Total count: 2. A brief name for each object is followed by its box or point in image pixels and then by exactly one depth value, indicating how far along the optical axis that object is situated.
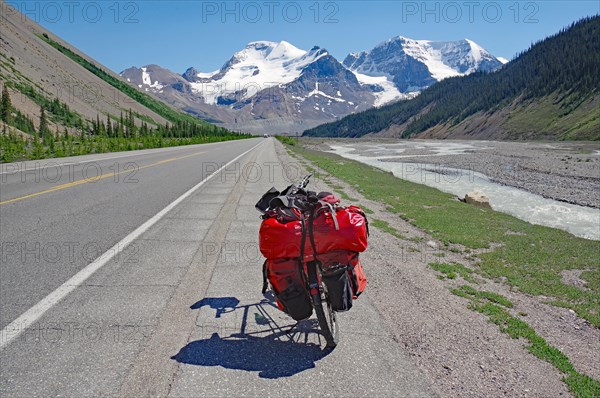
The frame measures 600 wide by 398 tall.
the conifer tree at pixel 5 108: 54.50
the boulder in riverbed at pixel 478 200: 17.81
